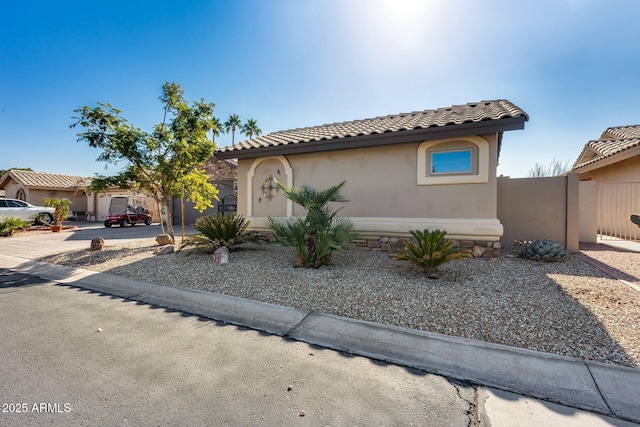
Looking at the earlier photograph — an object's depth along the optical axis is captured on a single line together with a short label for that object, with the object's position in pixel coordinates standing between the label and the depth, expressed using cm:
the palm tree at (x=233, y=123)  3256
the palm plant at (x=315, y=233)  598
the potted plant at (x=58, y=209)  1680
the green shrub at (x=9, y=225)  1436
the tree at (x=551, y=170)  2806
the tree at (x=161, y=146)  877
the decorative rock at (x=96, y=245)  946
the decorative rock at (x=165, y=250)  833
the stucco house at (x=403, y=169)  678
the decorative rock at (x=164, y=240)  1002
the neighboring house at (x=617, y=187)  956
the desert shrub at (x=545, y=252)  666
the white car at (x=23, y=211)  1686
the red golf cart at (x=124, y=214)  1867
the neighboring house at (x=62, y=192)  2361
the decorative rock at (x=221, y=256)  684
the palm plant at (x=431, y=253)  527
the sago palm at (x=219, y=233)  776
